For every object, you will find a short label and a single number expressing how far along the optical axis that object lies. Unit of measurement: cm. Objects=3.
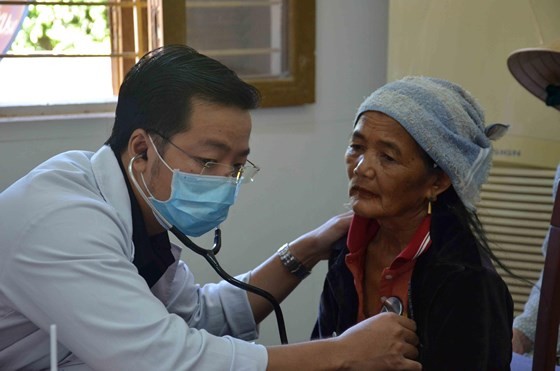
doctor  130
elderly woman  147
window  237
